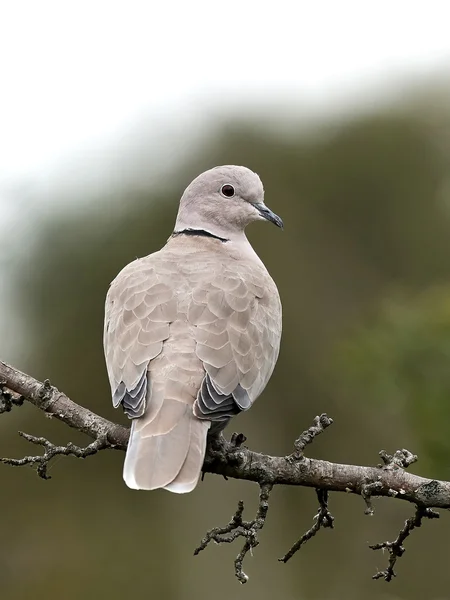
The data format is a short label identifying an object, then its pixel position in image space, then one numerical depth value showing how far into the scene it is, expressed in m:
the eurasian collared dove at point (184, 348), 9.02
